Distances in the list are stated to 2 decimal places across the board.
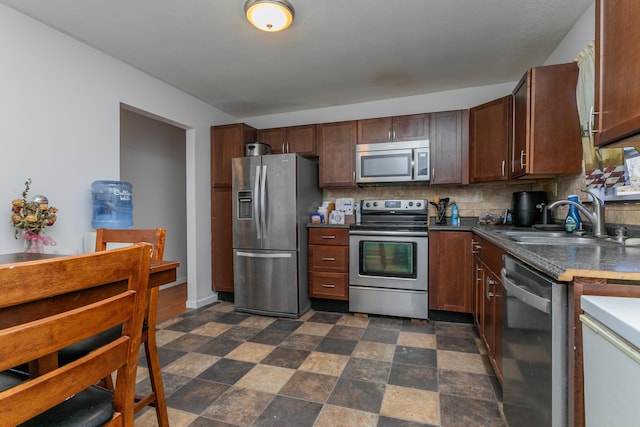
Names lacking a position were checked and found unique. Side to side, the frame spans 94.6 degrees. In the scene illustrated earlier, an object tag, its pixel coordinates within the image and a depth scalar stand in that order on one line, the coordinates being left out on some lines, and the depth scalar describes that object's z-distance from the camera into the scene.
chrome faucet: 1.68
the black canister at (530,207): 2.60
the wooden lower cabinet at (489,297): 1.71
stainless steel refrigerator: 3.10
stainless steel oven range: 2.90
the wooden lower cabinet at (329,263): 3.16
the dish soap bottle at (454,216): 3.13
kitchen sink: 1.55
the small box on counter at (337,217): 3.47
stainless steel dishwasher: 0.95
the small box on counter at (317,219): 3.32
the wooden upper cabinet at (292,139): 3.59
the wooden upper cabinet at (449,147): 3.06
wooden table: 0.66
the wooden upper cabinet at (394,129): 3.17
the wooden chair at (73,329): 0.58
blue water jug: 2.36
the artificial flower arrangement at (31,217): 1.84
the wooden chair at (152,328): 1.35
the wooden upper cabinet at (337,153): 3.40
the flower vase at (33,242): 1.86
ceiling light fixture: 1.84
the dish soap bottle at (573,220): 2.00
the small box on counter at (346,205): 3.57
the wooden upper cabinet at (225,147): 3.57
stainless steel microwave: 3.14
